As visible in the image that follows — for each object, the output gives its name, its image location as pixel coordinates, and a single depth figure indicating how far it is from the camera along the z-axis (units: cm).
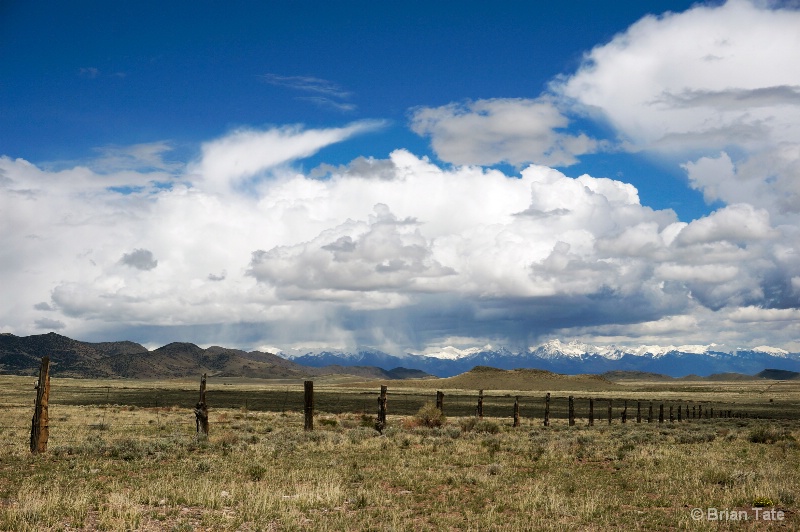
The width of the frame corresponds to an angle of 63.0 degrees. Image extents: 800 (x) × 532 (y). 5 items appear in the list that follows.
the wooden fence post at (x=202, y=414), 2598
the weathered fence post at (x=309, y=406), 2967
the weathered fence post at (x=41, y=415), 2059
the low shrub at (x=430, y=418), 3541
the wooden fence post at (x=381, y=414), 3104
